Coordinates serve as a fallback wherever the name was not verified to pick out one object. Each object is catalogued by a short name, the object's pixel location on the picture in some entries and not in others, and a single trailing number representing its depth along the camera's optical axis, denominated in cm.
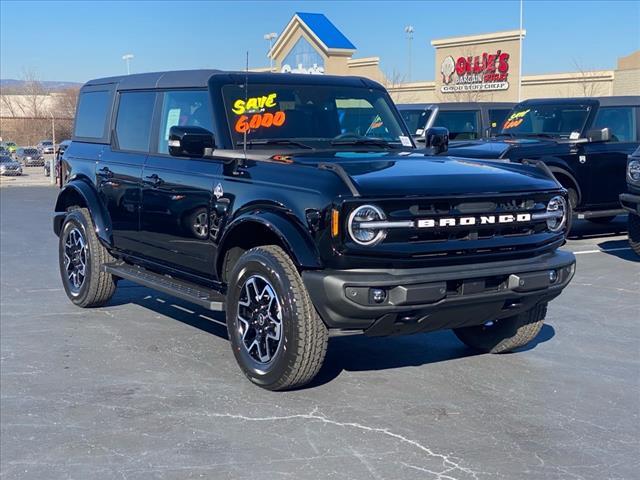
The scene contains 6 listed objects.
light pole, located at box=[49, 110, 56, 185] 3718
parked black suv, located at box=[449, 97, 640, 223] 1236
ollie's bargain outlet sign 4341
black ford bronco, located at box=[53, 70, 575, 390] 491
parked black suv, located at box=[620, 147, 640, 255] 1019
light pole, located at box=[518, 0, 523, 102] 4175
